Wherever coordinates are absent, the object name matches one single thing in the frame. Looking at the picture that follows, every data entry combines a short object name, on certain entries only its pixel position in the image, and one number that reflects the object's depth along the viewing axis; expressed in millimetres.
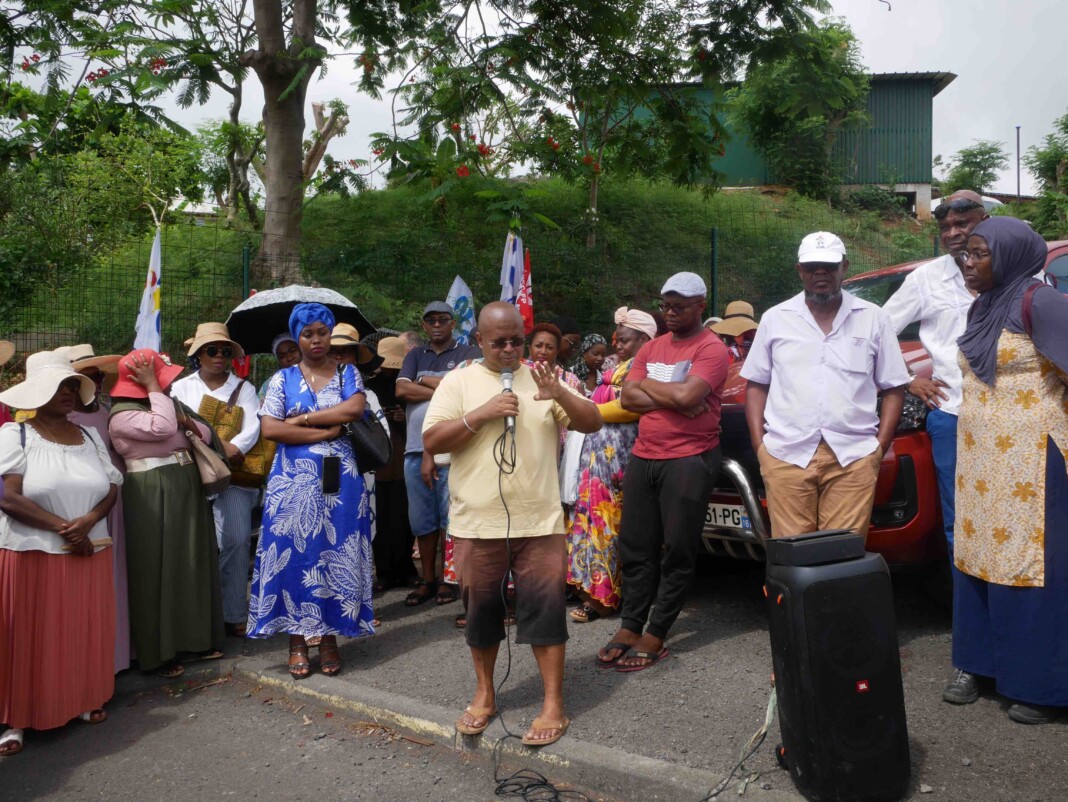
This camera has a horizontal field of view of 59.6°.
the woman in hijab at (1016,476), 3928
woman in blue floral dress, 5223
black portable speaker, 3279
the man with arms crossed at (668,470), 4879
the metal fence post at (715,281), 11039
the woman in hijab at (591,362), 7312
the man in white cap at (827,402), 4285
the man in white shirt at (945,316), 4633
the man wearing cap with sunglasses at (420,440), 6617
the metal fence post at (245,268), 9247
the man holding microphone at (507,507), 4148
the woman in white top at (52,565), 4621
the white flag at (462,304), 9086
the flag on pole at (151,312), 7887
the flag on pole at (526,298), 8633
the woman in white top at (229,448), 6086
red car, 4812
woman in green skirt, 5449
